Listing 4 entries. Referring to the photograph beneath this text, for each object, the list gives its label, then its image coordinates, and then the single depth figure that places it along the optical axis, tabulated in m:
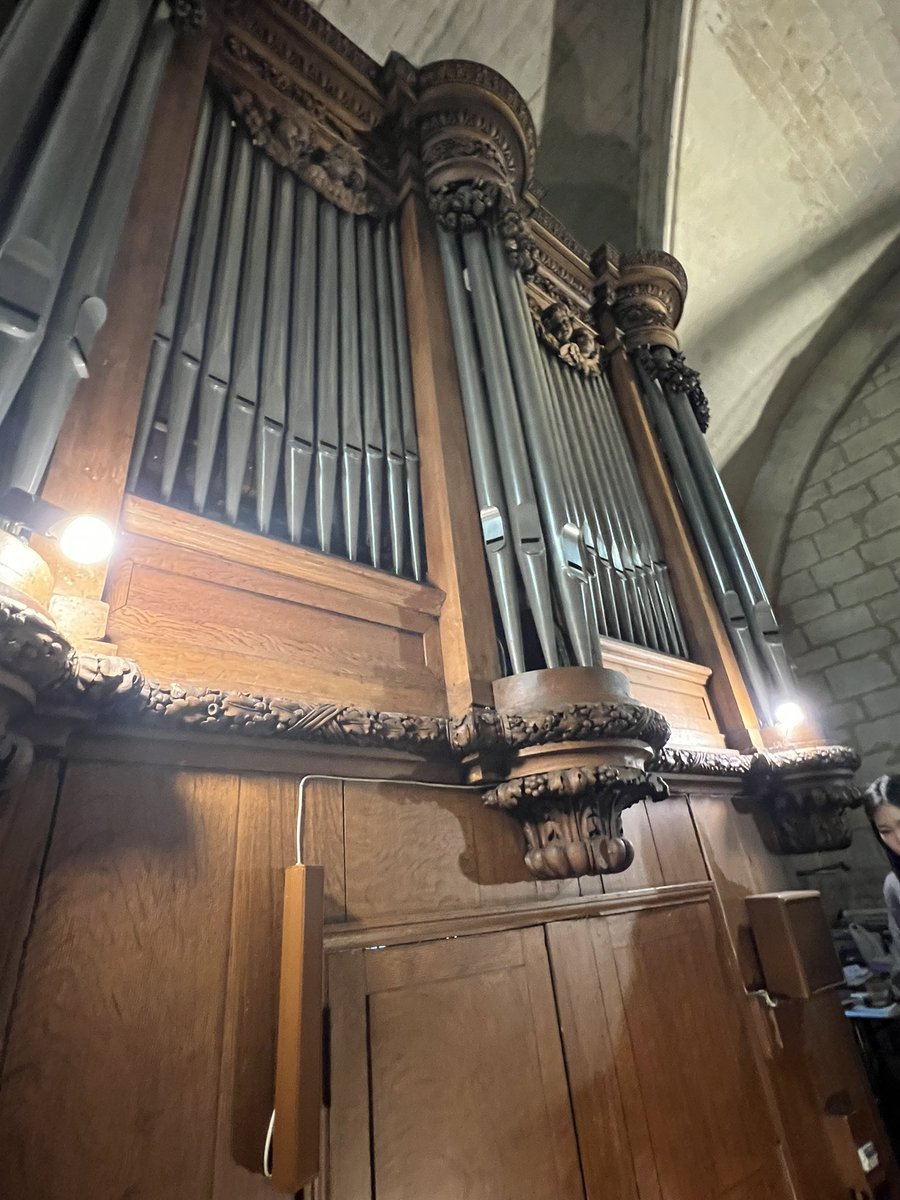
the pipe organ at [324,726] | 1.08
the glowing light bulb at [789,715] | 2.81
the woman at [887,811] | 2.58
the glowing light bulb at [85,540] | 1.24
